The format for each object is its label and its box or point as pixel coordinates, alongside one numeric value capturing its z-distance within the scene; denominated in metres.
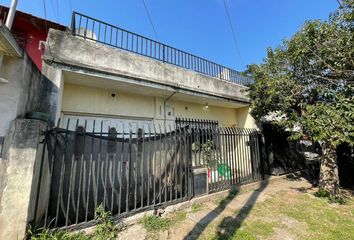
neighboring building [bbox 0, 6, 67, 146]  3.10
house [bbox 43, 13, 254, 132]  4.80
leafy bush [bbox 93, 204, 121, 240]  3.45
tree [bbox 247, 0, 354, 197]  4.73
